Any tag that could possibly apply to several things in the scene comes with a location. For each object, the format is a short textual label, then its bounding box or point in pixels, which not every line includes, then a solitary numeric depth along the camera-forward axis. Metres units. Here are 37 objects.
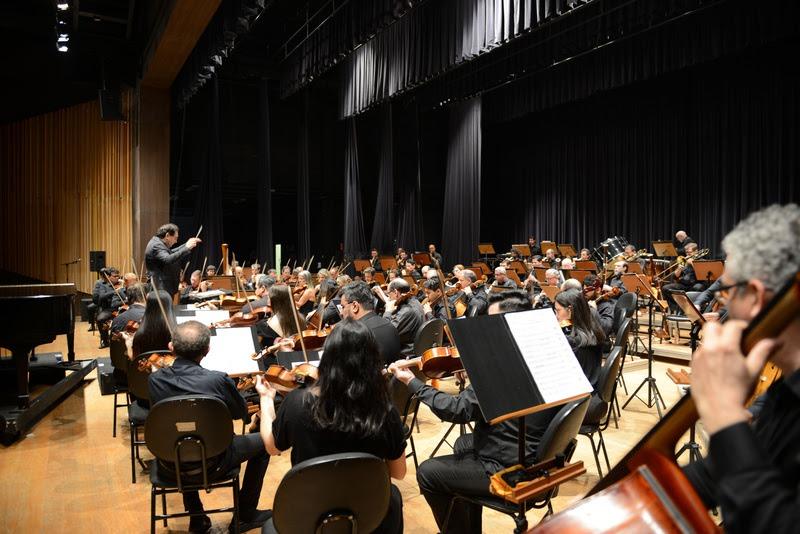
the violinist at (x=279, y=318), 4.70
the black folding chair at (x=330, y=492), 2.02
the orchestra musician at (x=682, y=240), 12.00
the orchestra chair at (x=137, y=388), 4.00
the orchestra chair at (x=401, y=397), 3.56
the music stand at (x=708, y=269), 8.53
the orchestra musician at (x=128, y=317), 5.45
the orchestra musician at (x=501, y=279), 8.72
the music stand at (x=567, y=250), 13.45
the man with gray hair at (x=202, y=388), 3.11
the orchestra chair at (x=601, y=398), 3.71
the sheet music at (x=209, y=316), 5.46
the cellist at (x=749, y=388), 0.94
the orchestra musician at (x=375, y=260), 14.69
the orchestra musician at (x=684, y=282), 9.97
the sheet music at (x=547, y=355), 2.32
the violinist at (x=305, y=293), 6.92
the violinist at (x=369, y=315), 4.61
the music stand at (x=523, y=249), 15.11
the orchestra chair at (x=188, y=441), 2.82
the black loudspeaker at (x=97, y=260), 11.74
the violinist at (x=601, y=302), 6.08
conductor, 5.85
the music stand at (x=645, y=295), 5.68
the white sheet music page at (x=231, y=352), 3.68
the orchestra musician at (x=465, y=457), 2.69
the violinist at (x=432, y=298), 7.44
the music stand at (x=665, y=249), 11.84
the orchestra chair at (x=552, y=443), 2.56
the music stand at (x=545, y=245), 14.35
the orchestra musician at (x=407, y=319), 5.92
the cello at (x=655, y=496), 1.03
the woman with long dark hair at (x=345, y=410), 2.28
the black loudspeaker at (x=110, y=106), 11.05
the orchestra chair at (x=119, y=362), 4.86
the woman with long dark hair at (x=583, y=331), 3.76
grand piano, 4.81
